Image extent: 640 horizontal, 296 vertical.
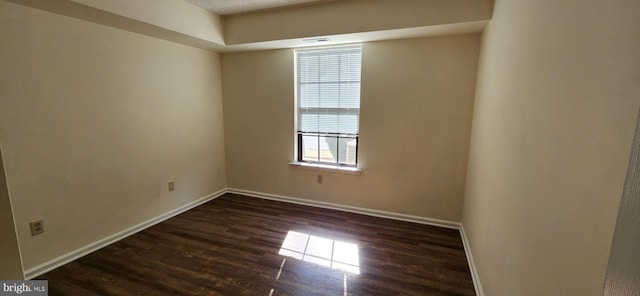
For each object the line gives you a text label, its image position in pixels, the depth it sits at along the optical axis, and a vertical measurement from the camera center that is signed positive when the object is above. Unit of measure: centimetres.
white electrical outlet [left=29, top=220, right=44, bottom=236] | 202 -96
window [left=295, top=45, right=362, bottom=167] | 314 +10
